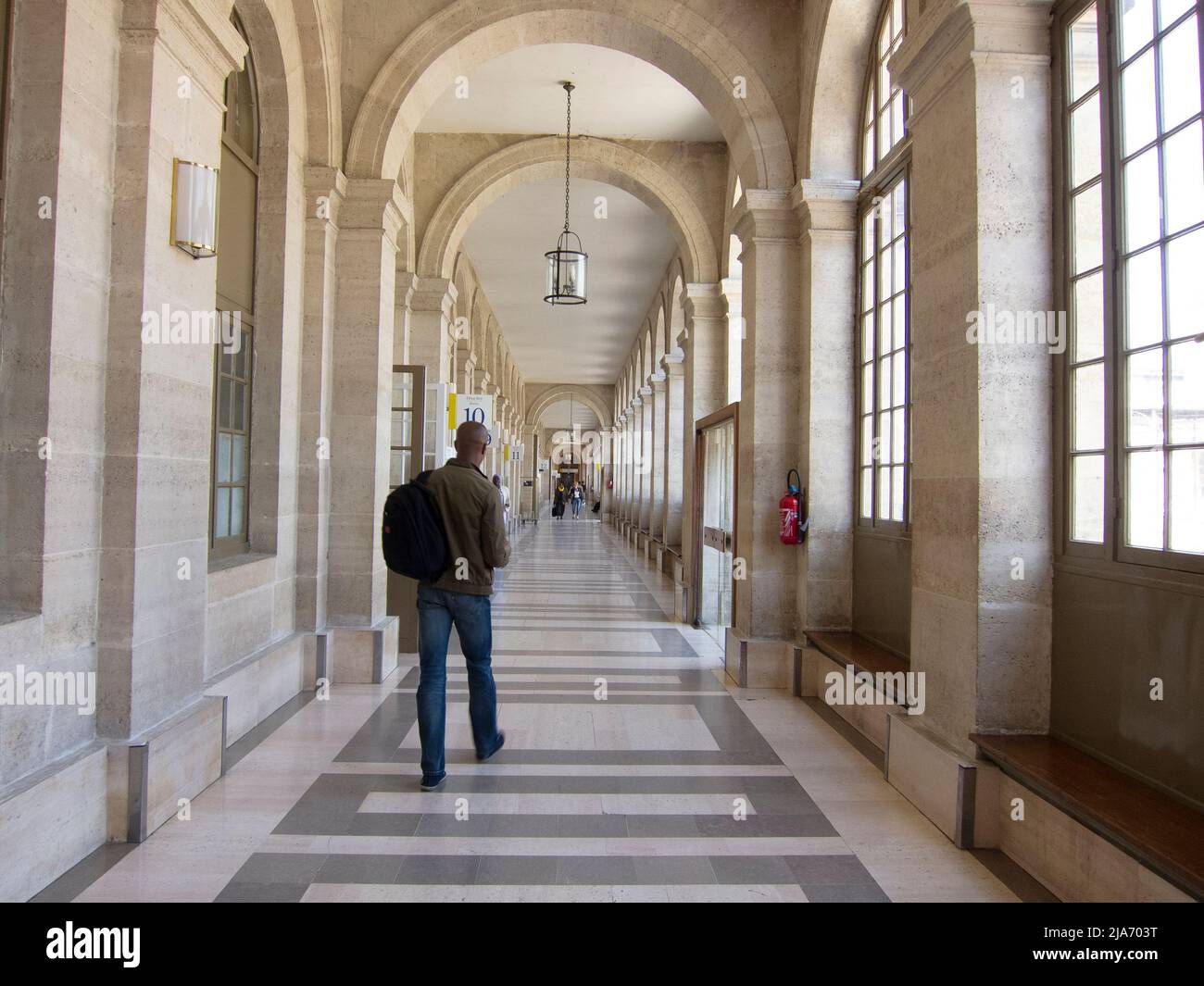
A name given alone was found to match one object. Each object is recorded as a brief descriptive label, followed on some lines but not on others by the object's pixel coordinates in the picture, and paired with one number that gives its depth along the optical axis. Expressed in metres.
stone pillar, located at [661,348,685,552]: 12.91
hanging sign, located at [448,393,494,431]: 8.87
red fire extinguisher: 6.17
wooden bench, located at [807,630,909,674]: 5.06
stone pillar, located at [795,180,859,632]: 6.15
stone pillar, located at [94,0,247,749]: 3.41
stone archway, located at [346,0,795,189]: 6.32
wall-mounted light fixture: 3.64
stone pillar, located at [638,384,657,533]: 17.70
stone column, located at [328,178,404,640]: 6.28
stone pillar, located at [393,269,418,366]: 9.55
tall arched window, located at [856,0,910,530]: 5.39
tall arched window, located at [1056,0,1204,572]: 2.87
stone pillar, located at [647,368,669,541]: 15.62
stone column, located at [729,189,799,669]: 6.43
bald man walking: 4.04
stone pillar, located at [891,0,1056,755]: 3.54
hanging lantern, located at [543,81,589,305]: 9.64
